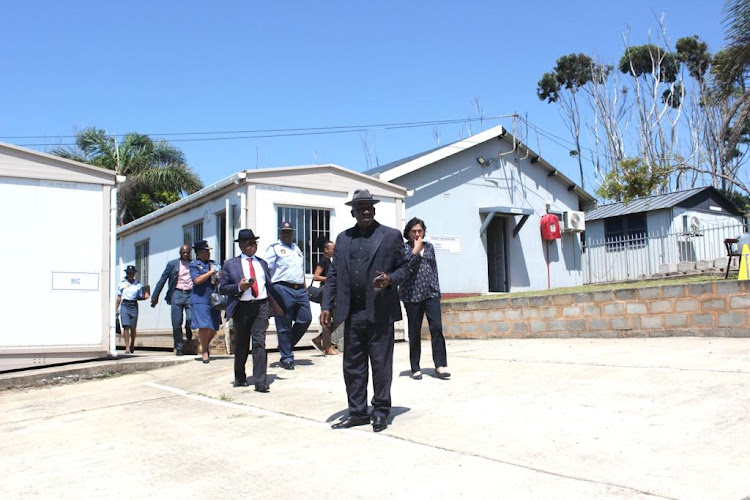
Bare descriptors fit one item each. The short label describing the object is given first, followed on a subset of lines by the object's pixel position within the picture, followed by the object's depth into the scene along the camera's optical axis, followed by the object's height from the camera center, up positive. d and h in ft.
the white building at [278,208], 35.29 +5.19
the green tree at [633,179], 56.85 +9.39
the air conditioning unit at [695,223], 78.83 +7.45
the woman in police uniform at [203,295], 31.86 +0.58
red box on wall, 63.77 +6.07
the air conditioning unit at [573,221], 64.90 +6.66
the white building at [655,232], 67.00 +6.69
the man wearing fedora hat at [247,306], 24.38 +0.01
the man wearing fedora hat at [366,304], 17.87 -0.07
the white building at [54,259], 30.53 +2.40
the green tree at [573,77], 143.13 +44.55
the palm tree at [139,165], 94.53 +19.76
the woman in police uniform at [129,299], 39.27 +0.61
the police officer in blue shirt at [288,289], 28.68 +0.62
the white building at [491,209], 57.21 +7.42
